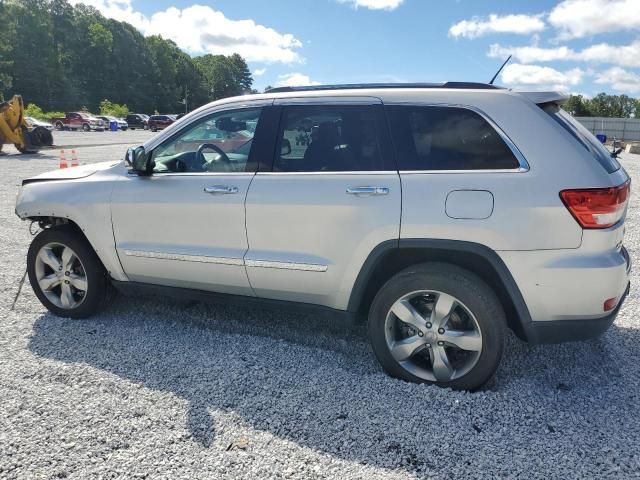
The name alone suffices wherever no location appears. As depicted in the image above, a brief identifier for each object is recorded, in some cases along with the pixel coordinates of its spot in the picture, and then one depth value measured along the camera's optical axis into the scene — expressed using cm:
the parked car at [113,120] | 4700
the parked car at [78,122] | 4441
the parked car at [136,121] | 5456
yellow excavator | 1873
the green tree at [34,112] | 4997
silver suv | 279
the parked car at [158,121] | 4799
